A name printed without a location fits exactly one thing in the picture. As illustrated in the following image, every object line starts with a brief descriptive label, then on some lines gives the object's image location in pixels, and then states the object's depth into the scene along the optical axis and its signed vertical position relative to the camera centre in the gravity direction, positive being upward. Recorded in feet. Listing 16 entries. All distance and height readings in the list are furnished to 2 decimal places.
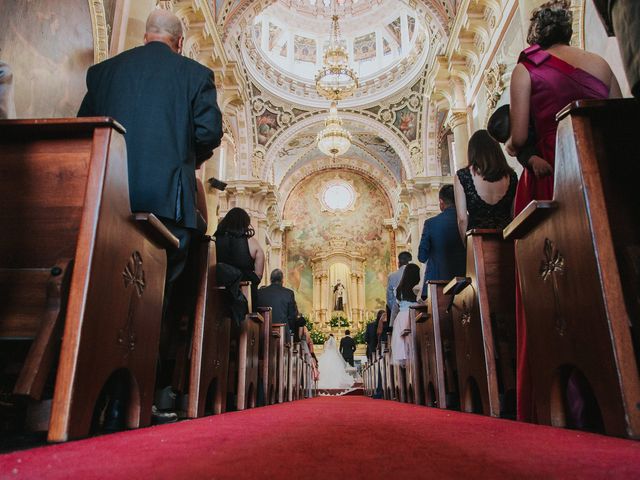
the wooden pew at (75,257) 3.82 +1.03
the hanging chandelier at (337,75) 38.63 +23.28
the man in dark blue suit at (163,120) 6.17 +3.32
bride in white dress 41.39 -0.28
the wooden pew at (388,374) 17.44 -0.27
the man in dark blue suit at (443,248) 11.55 +2.83
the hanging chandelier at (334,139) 39.11 +18.23
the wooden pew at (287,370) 16.48 -0.06
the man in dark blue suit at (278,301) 17.65 +2.42
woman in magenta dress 6.04 +3.46
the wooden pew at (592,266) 3.66 +0.84
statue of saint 55.11 +7.96
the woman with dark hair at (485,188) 8.88 +3.27
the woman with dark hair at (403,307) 14.12 +1.80
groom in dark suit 45.60 +1.78
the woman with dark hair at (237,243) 11.71 +3.03
